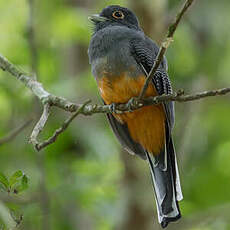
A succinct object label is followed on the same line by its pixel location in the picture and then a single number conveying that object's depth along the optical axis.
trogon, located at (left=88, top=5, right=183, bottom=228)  8.41
